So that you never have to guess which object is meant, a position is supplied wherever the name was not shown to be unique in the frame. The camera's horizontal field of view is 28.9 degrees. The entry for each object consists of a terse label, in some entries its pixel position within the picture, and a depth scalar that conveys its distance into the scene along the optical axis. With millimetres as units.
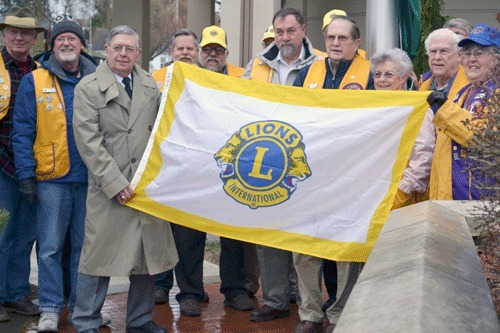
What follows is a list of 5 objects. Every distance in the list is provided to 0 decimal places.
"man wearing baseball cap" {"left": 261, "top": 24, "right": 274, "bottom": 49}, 9443
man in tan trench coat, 6699
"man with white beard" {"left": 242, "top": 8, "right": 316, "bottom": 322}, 7633
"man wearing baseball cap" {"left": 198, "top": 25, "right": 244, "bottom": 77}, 8414
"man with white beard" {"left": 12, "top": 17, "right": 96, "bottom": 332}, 7188
